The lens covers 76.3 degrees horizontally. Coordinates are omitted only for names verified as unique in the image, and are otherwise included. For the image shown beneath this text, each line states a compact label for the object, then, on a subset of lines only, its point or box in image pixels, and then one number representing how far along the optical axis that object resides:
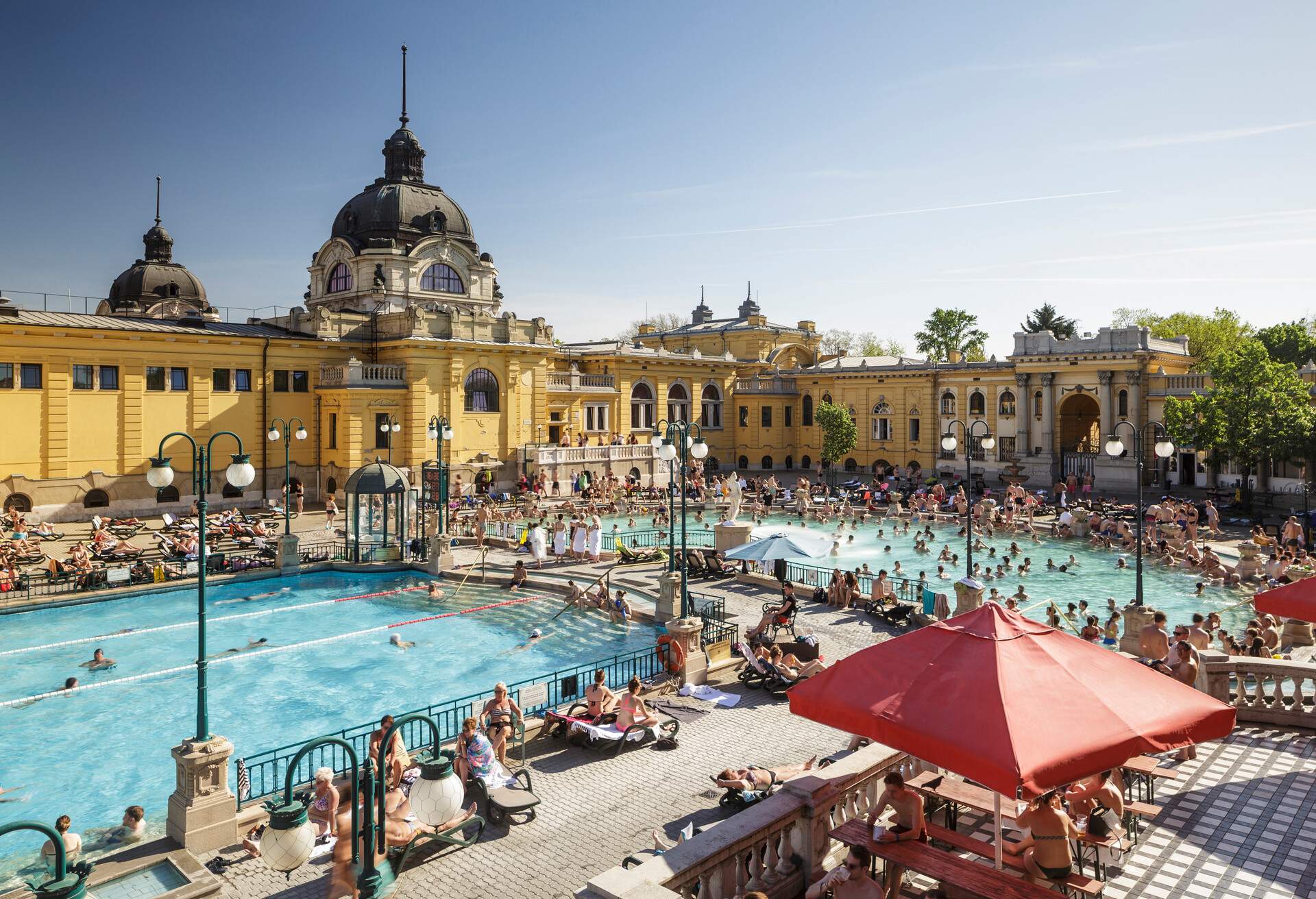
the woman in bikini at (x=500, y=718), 11.49
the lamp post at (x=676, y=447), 16.73
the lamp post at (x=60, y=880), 4.88
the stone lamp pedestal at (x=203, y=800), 9.70
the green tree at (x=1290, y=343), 52.03
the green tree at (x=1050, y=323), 67.25
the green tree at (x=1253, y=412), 34.59
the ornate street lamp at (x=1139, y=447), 17.14
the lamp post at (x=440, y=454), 29.25
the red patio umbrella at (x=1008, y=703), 6.15
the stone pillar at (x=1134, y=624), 15.88
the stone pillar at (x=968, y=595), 18.06
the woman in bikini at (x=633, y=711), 12.41
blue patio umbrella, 21.39
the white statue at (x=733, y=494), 31.22
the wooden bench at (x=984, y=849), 7.02
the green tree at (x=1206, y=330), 61.99
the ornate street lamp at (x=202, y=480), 9.88
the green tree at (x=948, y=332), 70.25
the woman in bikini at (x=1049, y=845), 7.16
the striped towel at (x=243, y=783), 10.99
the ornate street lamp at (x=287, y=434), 27.45
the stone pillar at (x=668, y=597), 19.79
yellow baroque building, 34.78
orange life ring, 14.91
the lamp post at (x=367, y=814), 5.96
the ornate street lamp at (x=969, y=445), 22.69
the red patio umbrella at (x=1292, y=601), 10.41
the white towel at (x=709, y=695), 14.27
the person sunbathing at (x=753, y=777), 9.97
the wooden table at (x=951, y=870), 6.68
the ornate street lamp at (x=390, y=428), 33.87
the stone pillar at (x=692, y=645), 14.95
